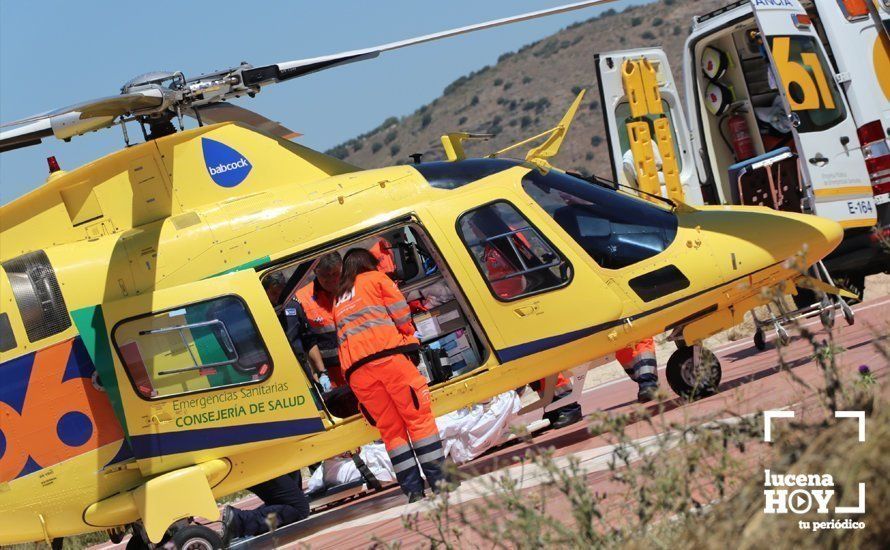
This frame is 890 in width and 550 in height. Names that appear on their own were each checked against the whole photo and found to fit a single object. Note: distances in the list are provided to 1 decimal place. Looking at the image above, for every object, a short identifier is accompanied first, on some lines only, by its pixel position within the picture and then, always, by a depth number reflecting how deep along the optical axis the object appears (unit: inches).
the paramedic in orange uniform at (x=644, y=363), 802.2
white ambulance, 876.0
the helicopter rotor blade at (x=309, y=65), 611.8
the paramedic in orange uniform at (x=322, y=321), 694.5
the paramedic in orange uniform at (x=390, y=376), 598.9
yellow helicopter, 613.3
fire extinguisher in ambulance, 1049.5
